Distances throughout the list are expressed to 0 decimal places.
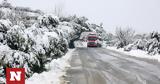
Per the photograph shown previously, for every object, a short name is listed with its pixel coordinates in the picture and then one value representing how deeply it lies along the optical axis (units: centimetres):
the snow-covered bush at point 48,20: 2403
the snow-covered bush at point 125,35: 5292
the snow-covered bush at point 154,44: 2893
